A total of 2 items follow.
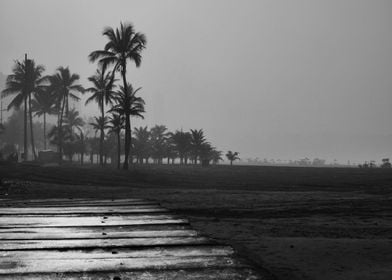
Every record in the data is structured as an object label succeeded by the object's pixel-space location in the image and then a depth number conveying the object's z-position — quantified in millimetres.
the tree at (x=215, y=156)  77812
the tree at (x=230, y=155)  70750
